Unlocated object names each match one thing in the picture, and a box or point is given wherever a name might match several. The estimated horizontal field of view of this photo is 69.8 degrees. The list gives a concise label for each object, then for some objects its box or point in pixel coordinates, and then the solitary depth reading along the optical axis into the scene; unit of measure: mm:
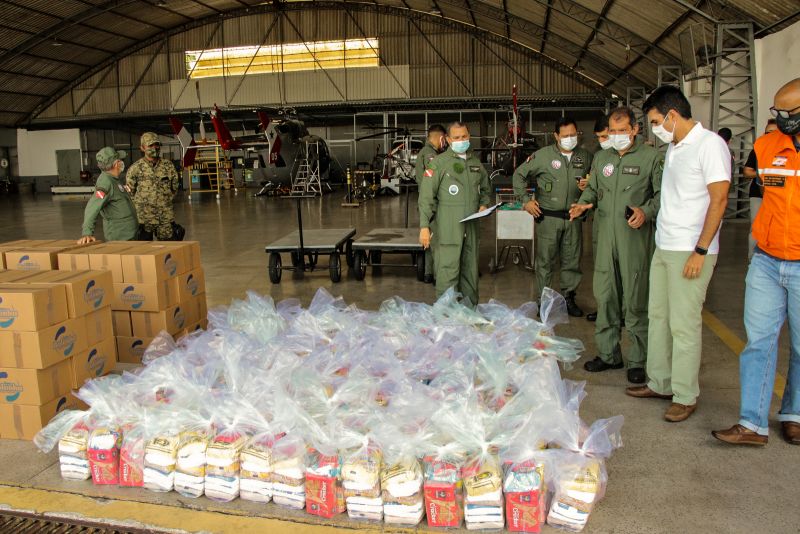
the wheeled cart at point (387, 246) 6505
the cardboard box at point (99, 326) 3121
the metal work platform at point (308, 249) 6574
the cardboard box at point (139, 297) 3643
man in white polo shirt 2732
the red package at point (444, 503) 2074
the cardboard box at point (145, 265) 3611
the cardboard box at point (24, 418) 2832
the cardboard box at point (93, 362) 3018
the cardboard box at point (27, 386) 2791
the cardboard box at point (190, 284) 3932
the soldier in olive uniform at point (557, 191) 5004
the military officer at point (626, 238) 3553
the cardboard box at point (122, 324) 3705
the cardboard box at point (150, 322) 3699
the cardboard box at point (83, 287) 2988
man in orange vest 2459
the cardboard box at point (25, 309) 2732
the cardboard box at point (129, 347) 3703
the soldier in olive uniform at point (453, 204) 4379
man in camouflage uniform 5184
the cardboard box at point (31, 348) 2758
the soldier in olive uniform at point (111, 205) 4379
